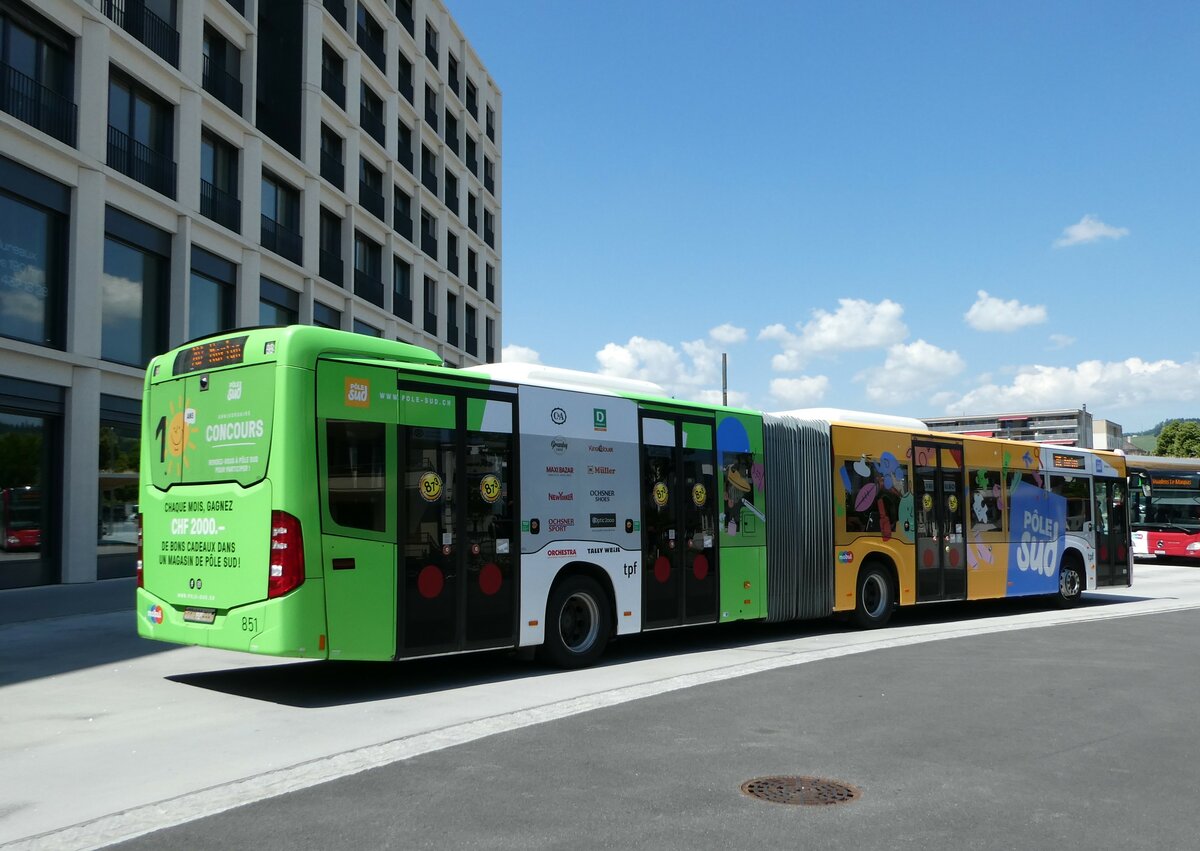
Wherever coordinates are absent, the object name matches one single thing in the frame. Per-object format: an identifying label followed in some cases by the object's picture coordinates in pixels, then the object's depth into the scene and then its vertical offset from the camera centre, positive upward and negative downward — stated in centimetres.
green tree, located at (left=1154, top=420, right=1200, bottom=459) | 8950 +508
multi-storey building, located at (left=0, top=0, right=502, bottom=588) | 1911 +673
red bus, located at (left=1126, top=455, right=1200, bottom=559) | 3191 -41
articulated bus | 838 -5
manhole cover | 571 -160
